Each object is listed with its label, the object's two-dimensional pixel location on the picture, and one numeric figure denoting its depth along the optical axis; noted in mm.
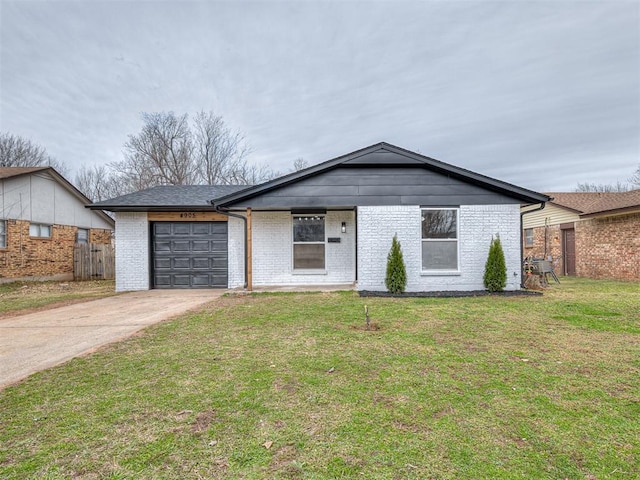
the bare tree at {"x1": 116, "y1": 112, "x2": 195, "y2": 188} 26438
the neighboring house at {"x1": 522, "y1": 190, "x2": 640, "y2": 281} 13078
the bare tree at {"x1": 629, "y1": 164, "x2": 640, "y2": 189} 29844
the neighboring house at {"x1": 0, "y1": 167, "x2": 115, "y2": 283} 13688
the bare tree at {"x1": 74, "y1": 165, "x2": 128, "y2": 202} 32031
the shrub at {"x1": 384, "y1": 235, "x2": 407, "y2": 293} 9109
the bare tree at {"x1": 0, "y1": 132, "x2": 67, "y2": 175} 27266
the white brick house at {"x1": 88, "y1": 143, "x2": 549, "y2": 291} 9508
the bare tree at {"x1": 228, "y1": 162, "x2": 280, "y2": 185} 27625
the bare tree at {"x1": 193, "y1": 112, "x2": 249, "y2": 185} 27047
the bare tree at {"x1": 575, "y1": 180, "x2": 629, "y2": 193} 38003
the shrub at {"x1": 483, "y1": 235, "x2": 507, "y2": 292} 9141
